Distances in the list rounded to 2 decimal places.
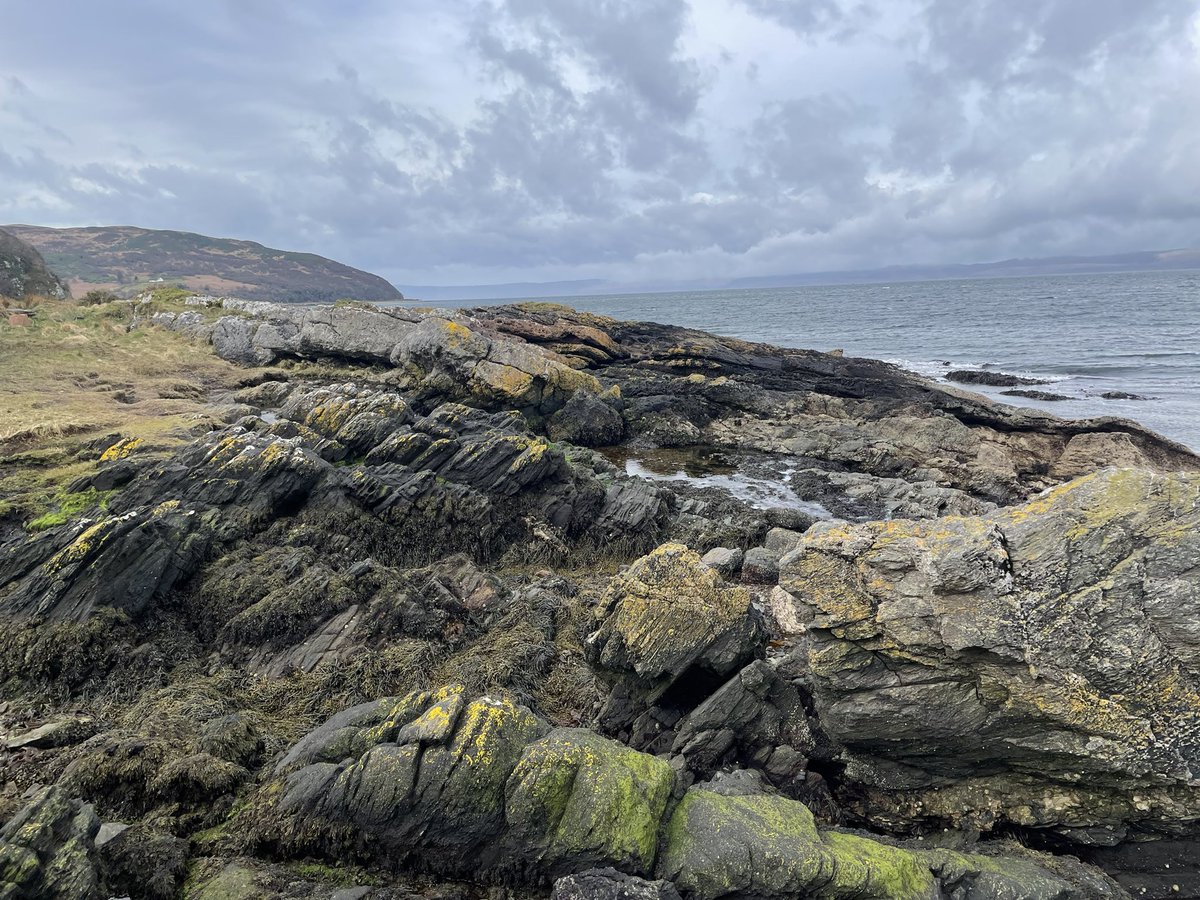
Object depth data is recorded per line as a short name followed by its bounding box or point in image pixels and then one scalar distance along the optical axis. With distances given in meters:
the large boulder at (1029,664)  8.36
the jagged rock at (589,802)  7.39
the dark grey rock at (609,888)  6.64
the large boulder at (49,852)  5.88
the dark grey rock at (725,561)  18.02
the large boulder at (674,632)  11.09
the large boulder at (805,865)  7.20
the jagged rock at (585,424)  36.31
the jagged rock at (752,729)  10.35
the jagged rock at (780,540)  20.08
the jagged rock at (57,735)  9.59
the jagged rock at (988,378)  52.31
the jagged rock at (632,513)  21.80
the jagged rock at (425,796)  7.63
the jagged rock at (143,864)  6.65
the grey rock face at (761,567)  17.66
